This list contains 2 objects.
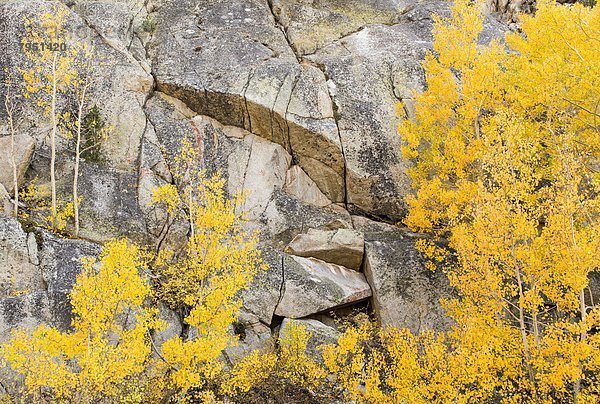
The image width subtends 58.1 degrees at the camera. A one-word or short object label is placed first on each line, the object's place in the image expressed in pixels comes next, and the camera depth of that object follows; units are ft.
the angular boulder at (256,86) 65.16
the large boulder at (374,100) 63.31
